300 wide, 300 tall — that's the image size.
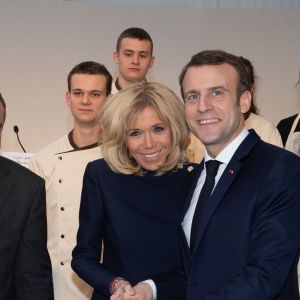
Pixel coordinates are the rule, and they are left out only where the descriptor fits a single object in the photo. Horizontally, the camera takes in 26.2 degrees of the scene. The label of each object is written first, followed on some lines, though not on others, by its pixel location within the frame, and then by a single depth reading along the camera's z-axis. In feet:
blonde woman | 7.29
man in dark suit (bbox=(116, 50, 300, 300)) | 5.55
